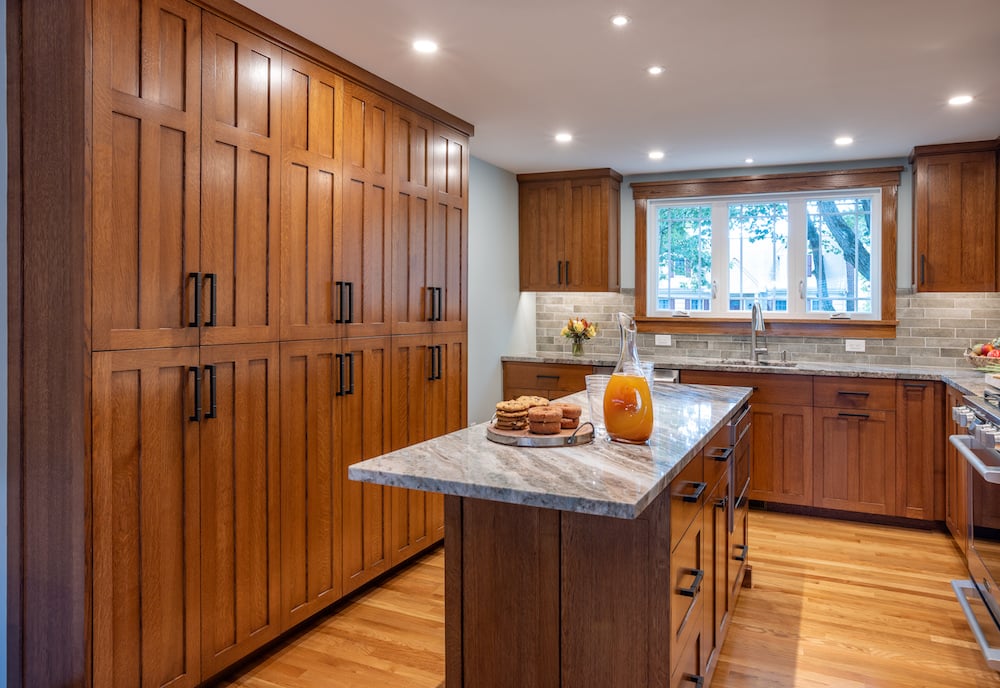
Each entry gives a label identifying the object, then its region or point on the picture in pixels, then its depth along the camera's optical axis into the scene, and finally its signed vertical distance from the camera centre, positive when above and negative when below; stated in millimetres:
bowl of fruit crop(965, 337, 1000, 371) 4008 -50
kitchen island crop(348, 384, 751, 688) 1620 -542
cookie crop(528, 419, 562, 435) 2000 -236
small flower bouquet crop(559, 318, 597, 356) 5359 +100
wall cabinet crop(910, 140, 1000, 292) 4312 +817
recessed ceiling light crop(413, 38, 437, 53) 2746 +1191
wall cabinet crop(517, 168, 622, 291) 5234 +878
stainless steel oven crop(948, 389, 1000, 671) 2539 -689
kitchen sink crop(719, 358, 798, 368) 4895 -122
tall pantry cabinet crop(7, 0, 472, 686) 1961 +33
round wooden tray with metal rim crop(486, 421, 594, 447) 1960 -265
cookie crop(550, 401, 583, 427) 2101 -199
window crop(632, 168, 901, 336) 4883 +726
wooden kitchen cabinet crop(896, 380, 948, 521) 4184 -632
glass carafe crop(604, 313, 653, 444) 1958 -157
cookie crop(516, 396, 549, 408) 2189 -179
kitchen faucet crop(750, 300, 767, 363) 4969 +141
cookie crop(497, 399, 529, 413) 2109 -189
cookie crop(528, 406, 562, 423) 2008 -203
